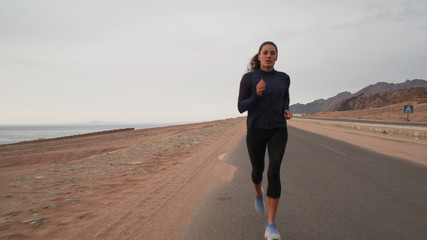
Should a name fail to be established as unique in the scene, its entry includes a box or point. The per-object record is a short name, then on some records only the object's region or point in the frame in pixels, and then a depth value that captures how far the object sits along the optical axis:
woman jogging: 2.62
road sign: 30.35
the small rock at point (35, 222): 2.89
